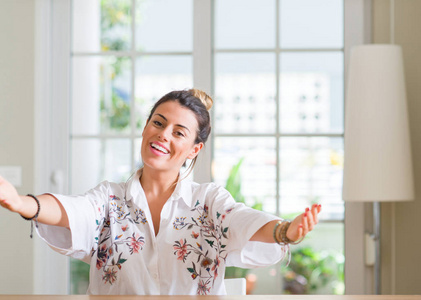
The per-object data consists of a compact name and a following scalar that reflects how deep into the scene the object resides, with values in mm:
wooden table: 2223
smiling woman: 2444
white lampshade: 3220
